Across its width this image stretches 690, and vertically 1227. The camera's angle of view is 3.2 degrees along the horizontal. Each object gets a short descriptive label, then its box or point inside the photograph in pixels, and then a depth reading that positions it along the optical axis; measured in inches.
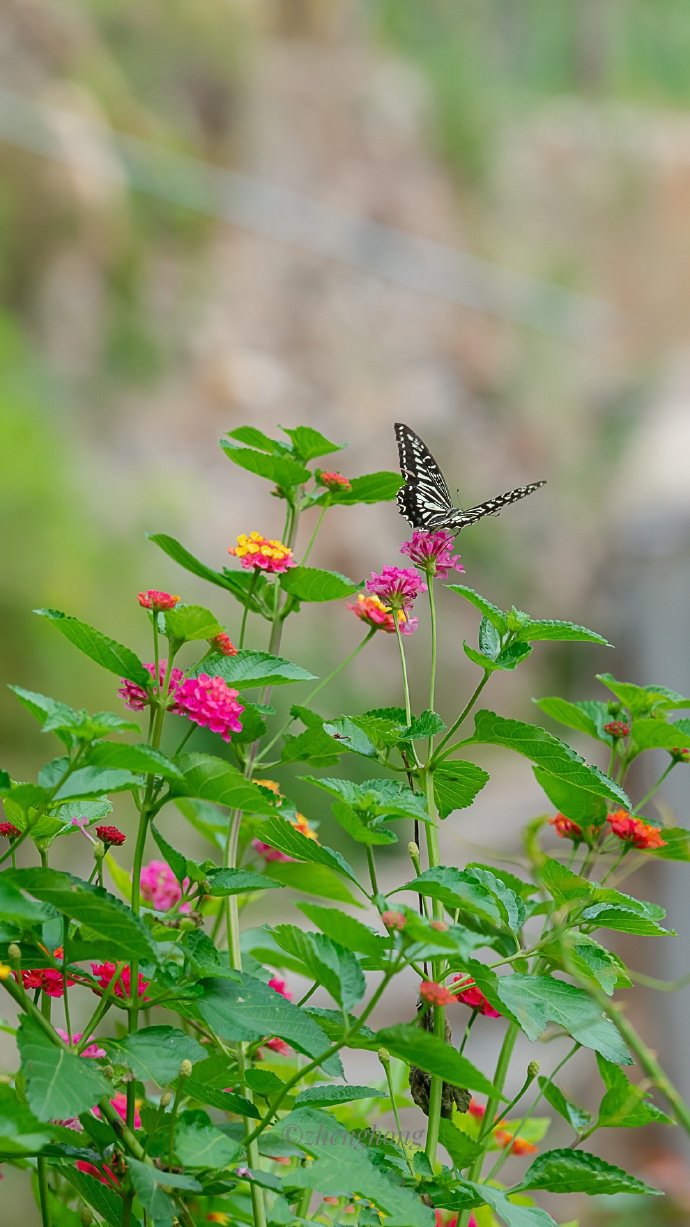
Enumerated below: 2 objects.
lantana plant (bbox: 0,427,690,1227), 209.2
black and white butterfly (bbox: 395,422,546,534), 224.7
